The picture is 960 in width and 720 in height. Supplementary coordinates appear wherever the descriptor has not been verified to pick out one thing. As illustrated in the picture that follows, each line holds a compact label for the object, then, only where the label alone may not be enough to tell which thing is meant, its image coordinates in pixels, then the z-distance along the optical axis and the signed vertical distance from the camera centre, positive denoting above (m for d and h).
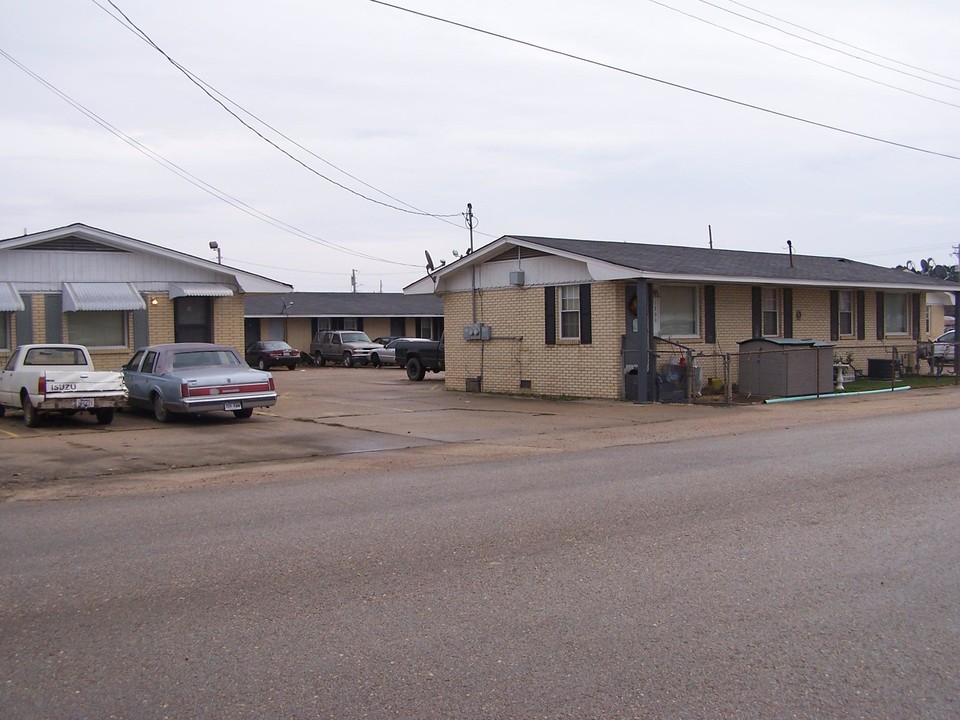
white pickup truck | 17.59 -0.64
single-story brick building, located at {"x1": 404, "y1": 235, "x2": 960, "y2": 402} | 22.58 +0.83
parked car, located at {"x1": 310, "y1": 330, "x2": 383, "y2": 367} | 45.16 -0.04
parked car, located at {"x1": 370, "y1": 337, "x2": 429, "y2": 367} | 44.66 -0.48
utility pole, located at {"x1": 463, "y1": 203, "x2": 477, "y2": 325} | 26.80 +1.70
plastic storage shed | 22.19 -0.66
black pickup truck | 33.84 -0.49
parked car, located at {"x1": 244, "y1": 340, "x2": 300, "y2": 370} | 43.22 -0.32
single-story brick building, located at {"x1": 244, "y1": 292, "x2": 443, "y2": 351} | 51.22 +1.64
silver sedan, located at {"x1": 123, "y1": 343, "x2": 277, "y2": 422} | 18.25 -0.63
